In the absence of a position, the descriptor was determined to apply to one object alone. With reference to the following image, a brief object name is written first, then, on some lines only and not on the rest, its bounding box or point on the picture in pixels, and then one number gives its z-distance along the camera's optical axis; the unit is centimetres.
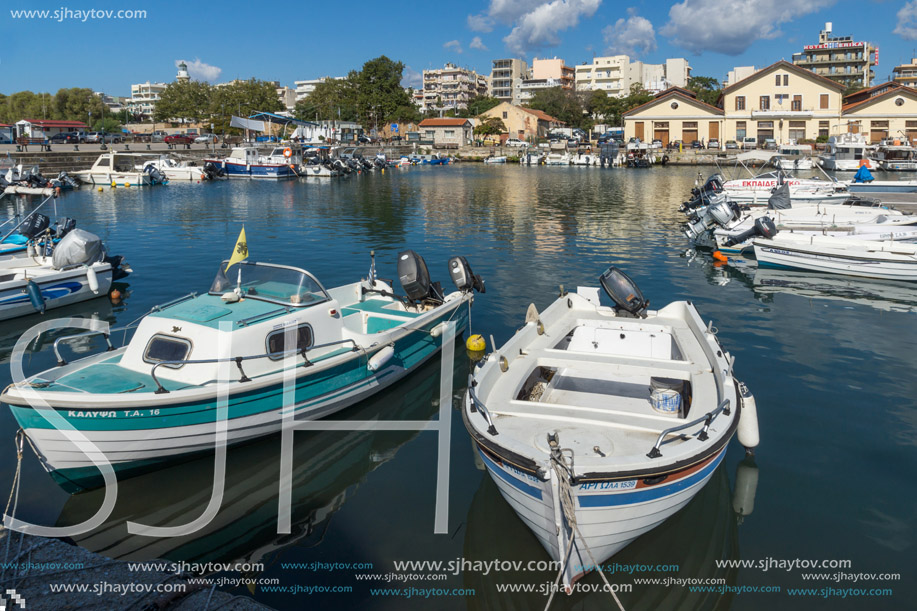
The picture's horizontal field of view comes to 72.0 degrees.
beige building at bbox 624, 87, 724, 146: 8138
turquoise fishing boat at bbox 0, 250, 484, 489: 720
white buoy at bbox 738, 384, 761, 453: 803
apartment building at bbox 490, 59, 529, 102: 14262
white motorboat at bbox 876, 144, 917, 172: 5859
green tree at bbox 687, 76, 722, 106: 10338
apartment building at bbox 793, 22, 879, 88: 11131
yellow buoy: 1254
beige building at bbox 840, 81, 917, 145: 7188
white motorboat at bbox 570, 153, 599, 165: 8055
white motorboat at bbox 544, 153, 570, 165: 8288
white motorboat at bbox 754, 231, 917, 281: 1739
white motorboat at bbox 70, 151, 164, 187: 4944
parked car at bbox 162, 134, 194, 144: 7716
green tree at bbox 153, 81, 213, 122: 9400
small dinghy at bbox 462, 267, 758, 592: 557
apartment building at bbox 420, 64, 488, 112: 14662
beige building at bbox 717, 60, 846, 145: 7481
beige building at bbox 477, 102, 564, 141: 10494
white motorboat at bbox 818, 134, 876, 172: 5600
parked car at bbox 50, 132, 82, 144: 7459
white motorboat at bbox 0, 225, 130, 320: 1439
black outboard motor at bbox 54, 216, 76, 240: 1806
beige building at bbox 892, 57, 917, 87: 12417
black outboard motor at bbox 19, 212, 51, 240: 1702
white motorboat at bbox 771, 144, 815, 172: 5022
